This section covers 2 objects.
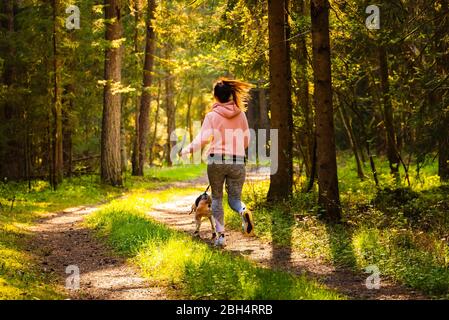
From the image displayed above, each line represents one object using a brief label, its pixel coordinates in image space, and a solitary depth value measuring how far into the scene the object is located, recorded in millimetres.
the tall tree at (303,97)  17062
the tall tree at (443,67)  12695
